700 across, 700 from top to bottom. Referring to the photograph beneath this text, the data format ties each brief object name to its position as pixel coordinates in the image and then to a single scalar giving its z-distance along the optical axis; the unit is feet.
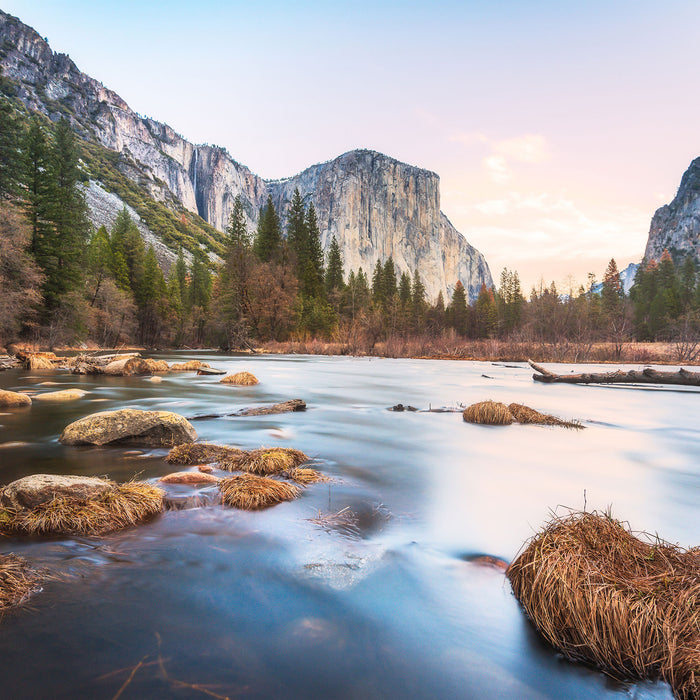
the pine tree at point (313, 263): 199.52
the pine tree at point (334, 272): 231.50
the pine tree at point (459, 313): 277.44
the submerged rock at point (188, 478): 15.93
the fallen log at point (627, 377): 48.35
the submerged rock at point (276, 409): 31.92
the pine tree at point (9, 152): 99.45
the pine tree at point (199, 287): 242.17
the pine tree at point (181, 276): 242.29
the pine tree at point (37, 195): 110.22
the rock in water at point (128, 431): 21.35
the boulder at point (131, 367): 57.11
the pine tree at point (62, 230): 113.29
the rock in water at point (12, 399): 32.22
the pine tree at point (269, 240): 189.37
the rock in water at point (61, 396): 35.96
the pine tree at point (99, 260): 157.38
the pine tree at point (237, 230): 179.42
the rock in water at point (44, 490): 12.29
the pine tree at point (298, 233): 206.90
